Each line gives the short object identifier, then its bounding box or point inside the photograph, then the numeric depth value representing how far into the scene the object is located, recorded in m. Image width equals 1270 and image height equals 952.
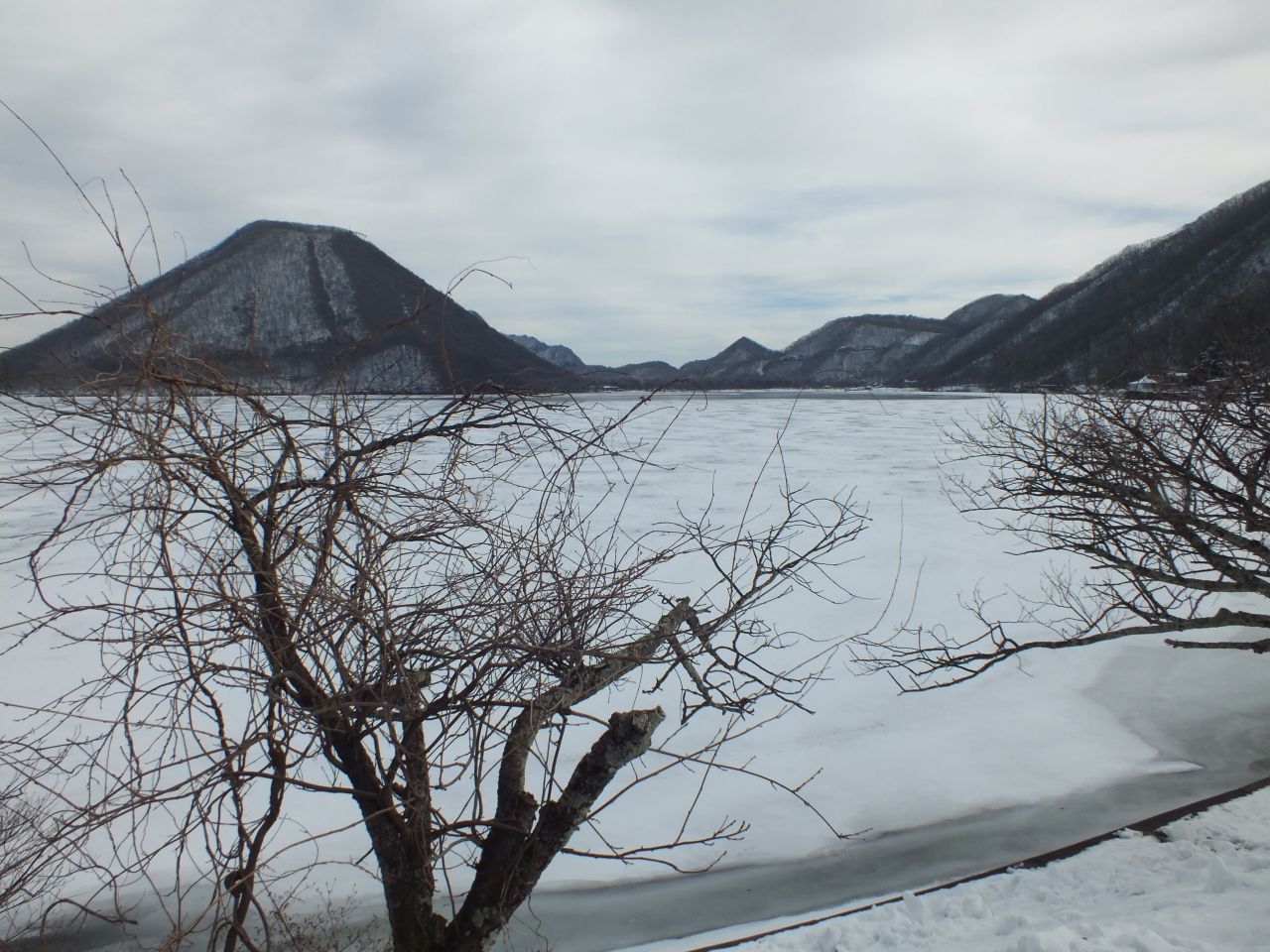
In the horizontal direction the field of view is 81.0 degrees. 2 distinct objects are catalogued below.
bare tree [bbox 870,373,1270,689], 6.27
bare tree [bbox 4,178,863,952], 2.45
